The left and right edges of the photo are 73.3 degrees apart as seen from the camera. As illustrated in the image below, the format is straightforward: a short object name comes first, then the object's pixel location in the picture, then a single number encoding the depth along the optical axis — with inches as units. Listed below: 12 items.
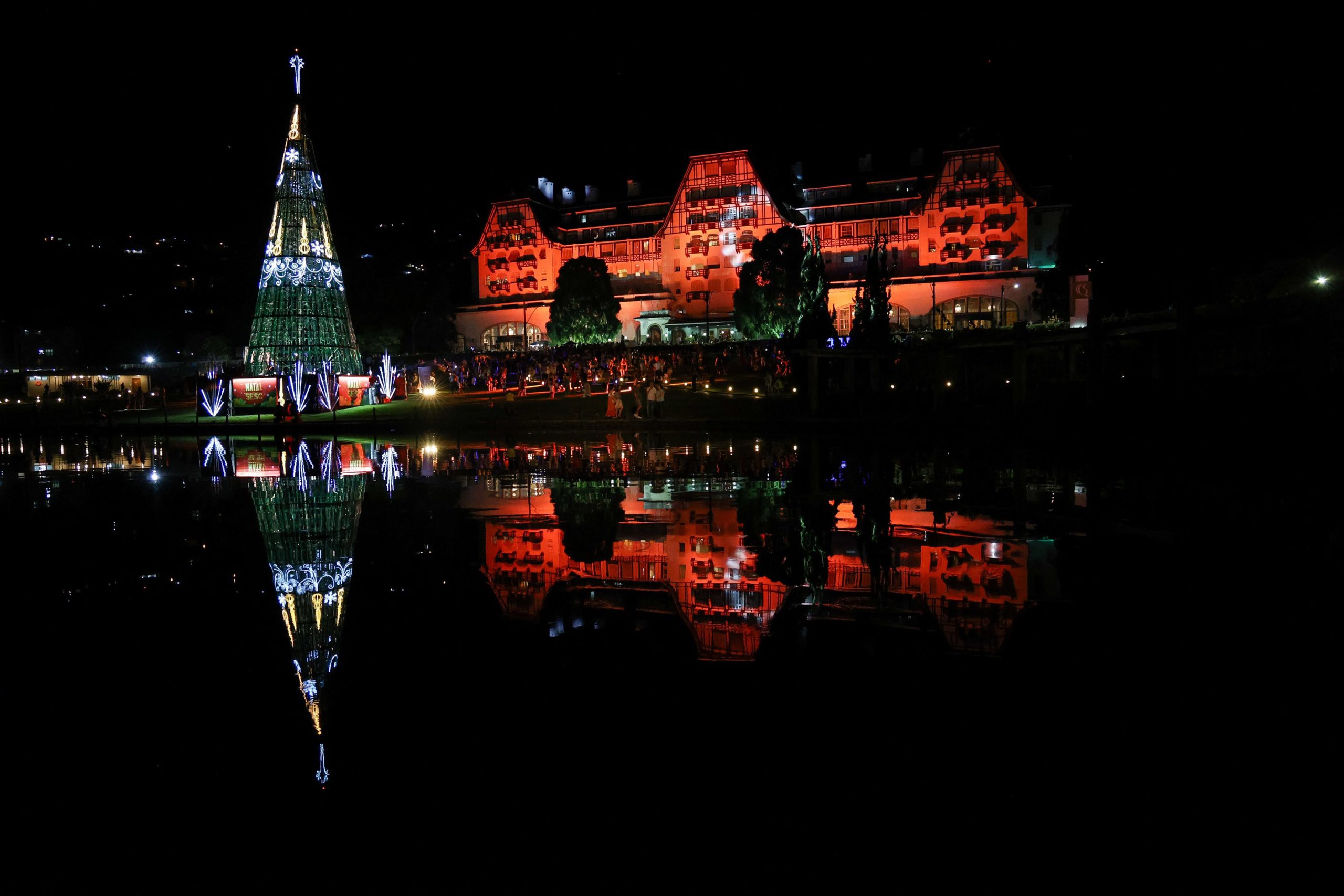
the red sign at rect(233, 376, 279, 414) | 1485.0
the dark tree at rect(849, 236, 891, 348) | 1230.9
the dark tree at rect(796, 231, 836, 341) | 1451.8
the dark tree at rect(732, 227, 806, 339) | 2014.0
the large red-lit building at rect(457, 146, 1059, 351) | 2161.7
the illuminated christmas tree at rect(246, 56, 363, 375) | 1346.0
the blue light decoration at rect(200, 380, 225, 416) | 1569.9
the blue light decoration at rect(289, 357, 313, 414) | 1430.9
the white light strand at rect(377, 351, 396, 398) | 1732.3
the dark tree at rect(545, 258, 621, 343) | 2236.7
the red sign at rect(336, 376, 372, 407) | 1556.3
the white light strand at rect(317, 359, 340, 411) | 1464.4
